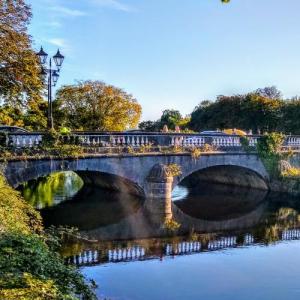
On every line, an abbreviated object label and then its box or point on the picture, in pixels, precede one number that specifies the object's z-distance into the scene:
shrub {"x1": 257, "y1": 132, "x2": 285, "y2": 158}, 28.23
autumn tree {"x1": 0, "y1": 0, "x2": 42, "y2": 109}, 21.08
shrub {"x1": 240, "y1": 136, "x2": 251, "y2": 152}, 27.59
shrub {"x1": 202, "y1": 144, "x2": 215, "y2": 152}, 25.67
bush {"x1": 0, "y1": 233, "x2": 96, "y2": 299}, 7.07
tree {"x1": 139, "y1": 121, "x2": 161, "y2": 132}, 76.06
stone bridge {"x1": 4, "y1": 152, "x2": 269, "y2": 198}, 19.33
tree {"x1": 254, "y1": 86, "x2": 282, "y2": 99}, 83.31
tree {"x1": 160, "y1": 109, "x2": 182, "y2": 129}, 82.44
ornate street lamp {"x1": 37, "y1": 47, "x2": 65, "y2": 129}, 18.09
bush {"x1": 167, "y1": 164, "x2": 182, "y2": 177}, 23.89
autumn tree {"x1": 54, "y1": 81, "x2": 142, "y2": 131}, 45.09
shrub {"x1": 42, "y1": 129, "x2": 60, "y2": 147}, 19.72
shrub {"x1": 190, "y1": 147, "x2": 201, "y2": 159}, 24.87
